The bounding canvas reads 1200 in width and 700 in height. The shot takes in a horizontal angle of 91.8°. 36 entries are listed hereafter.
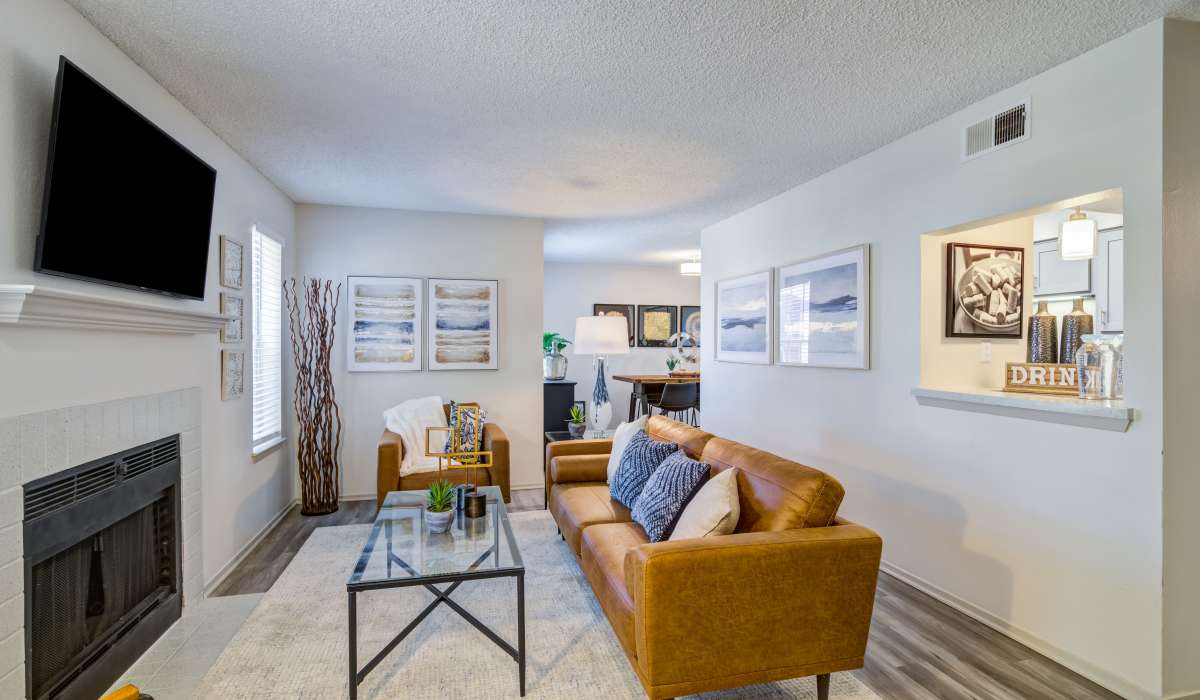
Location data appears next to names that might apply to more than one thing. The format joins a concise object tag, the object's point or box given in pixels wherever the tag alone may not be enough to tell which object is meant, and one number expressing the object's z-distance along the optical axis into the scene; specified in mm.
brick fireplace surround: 1731
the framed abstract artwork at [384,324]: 4930
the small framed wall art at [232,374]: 3371
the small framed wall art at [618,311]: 8562
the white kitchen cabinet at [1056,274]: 4223
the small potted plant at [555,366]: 6656
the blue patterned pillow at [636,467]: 2984
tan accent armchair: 3928
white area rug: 2186
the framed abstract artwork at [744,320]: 4551
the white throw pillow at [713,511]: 2195
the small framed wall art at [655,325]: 8844
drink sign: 2662
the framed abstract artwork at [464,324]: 5098
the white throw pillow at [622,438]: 3395
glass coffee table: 2146
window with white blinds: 4062
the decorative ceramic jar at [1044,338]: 2990
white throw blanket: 4242
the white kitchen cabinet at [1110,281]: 3992
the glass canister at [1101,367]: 2355
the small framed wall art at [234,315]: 3391
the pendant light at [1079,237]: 2799
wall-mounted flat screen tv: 1882
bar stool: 6898
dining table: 7027
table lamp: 5074
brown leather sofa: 1843
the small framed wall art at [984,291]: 3107
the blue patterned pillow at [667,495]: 2500
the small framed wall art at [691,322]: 9023
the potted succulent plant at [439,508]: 2641
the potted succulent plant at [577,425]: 5281
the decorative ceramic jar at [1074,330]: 2785
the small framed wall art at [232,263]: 3336
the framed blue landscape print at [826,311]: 3504
